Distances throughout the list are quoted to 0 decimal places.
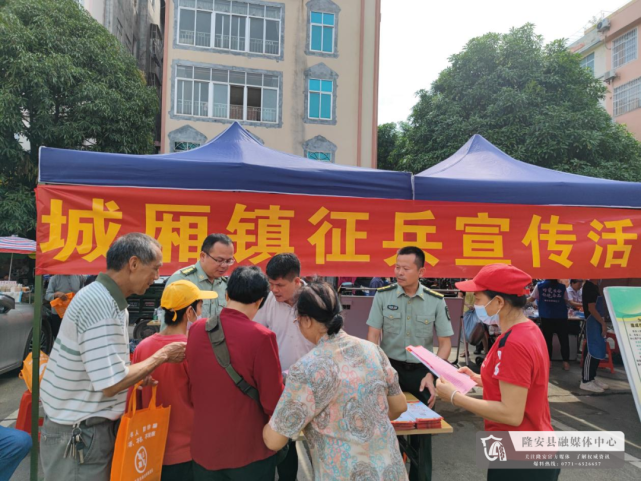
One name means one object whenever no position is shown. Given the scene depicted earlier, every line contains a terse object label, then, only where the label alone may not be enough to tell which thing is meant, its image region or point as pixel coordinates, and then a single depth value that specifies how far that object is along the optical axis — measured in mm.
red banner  3041
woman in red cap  1819
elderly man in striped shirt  1815
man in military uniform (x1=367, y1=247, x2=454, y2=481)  3156
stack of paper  2434
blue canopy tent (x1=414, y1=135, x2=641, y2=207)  3527
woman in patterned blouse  1539
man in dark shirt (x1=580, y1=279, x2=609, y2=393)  5688
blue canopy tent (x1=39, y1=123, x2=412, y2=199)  3029
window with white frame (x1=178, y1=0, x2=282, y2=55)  15375
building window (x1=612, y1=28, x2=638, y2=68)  20531
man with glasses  2982
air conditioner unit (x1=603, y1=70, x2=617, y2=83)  21391
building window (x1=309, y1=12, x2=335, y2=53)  16219
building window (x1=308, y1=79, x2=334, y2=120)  16094
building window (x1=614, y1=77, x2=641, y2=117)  20156
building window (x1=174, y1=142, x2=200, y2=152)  15281
